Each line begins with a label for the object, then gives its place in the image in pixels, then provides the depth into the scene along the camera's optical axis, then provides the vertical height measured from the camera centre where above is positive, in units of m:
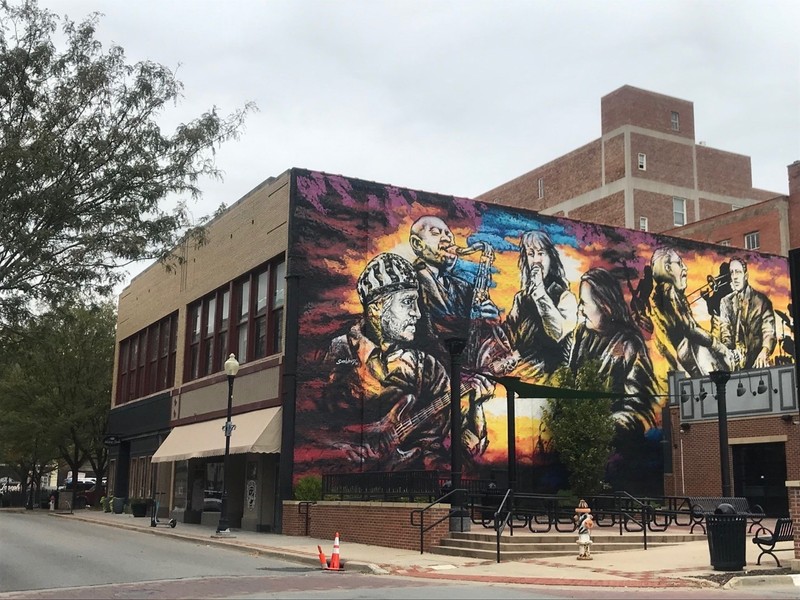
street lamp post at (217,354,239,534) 26.67 +0.55
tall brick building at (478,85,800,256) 61.59 +20.17
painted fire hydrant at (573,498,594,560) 18.11 -1.29
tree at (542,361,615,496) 30.77 +1.01
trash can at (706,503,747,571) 15.70 -1.22
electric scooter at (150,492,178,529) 31.12 -2.08
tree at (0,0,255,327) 16.73 +5.47
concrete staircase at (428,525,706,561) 18.97 -1.68
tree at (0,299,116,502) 49.72 +3.29
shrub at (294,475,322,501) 26.67 -0.80
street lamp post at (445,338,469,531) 20.75 +0.69
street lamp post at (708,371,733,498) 22.56 +1.09
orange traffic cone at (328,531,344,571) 17.55 -1.89
